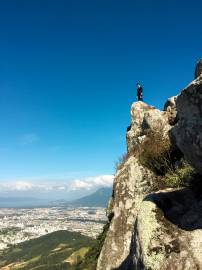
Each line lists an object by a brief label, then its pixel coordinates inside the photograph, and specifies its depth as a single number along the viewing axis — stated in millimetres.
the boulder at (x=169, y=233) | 6130
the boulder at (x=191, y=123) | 6170
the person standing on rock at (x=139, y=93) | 22730
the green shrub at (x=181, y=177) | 7953
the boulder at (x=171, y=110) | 13799
